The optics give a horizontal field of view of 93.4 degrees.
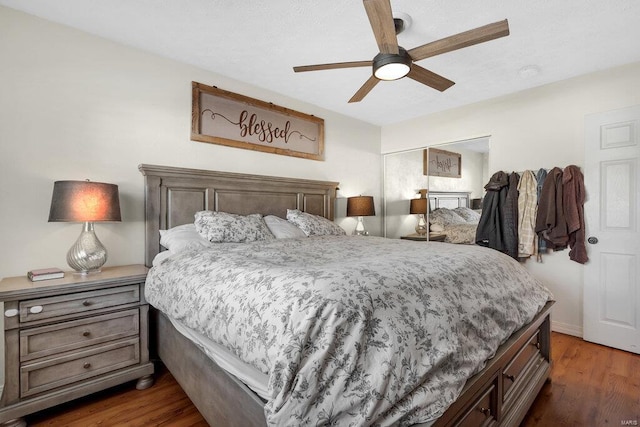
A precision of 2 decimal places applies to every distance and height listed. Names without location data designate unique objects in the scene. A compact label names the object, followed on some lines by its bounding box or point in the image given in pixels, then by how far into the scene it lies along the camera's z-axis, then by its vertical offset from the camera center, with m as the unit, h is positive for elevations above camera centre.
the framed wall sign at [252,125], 2.88 +0.95
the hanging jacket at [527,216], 3.12 -0.04
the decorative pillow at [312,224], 3.01 -0.12
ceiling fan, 1.60 +1.01
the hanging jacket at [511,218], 3.20 -0.06
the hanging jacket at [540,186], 3.09 +0.27
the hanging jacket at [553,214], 2.90 -0.02
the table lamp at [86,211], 1.90 +0.01
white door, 2.61 -0.15
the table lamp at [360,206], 3.91 +0.08
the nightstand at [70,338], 1.62 -0.75
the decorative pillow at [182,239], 2.18 -0.20
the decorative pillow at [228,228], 2.35 -0.12
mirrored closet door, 3.63 +0.46
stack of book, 1.82 -0.38
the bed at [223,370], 1.22 -0.72
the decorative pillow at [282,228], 2.77 -0.15
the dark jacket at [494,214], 3.29 -0.02
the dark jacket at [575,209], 2.83 +0.03
